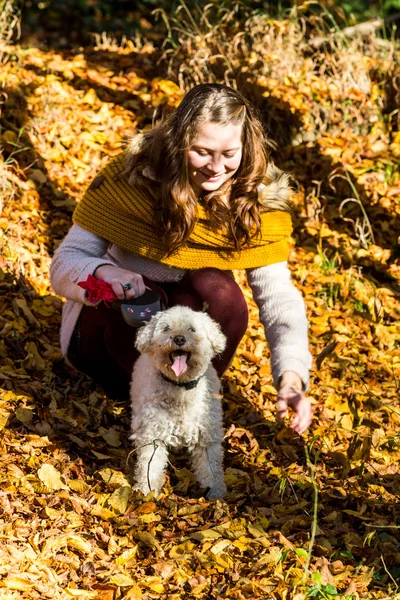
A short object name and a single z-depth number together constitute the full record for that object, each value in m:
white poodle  6.28
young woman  6.88
